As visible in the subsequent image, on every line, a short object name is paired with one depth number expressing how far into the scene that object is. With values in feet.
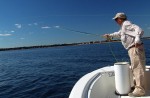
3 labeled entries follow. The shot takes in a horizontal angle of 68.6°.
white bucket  7.60
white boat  6.59
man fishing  7.25
